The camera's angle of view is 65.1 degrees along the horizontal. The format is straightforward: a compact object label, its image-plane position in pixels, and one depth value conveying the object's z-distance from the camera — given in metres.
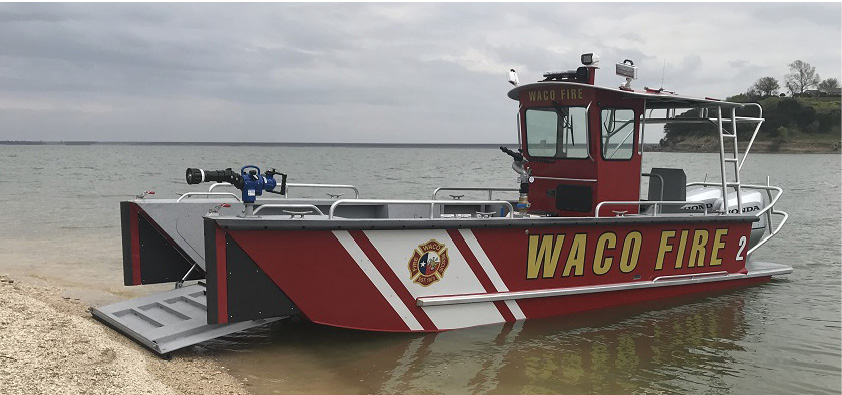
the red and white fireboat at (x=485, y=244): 5.46
